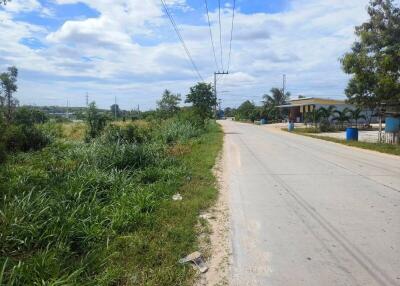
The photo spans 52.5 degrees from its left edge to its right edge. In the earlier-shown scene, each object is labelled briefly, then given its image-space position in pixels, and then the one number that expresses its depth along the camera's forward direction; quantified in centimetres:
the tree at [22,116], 2283
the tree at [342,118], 4338
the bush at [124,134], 1650
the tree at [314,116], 4369
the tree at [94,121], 2305
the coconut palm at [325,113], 4359
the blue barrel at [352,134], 2712
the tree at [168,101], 6594
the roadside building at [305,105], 5938
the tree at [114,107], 8194
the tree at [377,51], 2144
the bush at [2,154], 971
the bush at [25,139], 1636
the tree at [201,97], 4303
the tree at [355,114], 4523
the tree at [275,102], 7688
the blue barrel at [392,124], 2345
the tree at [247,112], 8252
